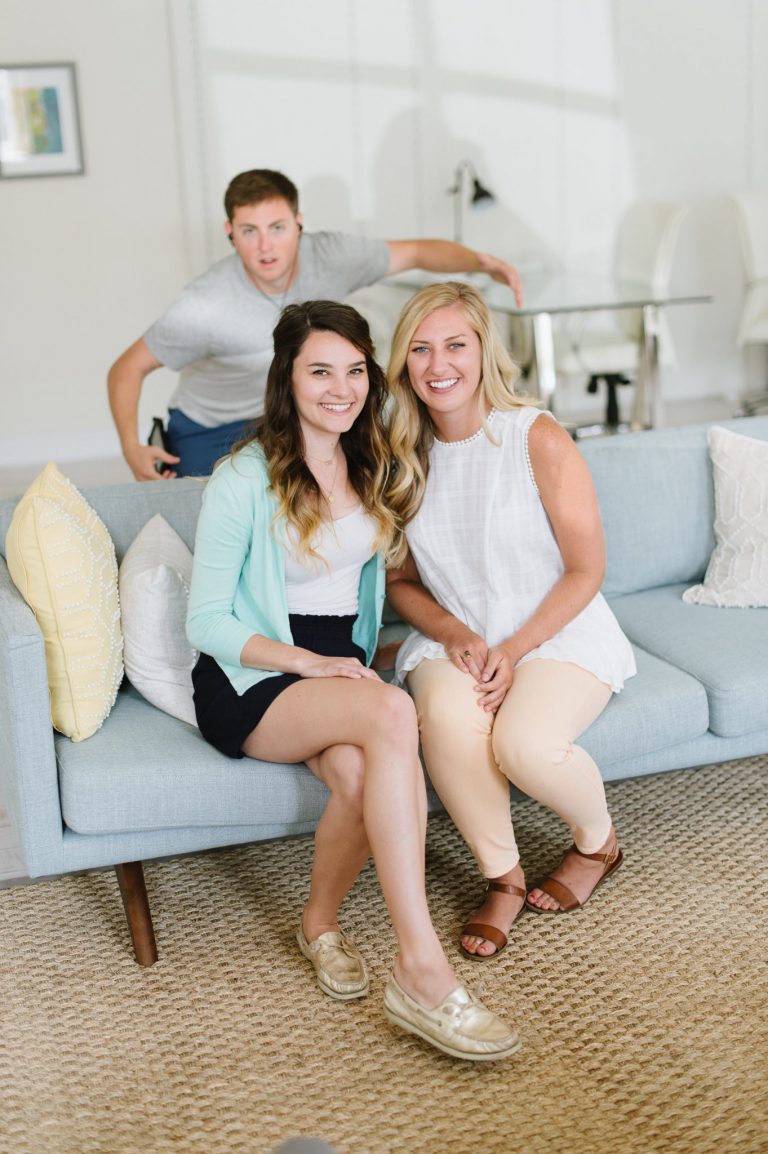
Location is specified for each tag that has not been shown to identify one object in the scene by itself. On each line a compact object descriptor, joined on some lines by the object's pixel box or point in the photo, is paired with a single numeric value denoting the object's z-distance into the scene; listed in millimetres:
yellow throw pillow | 2158
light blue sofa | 2090
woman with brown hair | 1998
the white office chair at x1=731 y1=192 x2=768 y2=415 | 5562
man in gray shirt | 3025
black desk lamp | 5840
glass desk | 4723
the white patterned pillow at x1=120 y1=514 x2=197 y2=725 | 2328
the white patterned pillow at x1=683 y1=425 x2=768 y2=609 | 2740
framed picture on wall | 5562
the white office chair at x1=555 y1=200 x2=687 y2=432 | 5246
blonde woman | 2205
